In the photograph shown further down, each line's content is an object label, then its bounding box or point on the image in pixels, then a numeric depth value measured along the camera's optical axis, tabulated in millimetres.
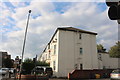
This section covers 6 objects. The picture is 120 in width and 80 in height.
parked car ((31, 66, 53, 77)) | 14200
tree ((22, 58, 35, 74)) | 13807
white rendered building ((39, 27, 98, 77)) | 16378
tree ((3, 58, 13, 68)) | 30670
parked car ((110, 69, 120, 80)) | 9356
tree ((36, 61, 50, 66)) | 17391
